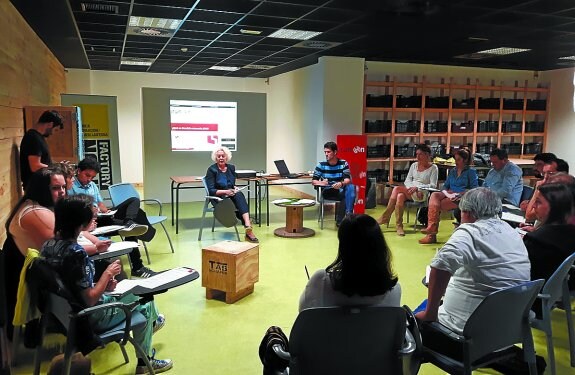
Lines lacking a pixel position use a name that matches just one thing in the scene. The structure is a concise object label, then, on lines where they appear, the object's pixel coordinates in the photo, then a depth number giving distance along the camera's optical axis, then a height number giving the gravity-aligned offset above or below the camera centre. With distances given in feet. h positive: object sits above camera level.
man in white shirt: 6.77 -2.02
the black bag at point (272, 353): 6.17 -3.13
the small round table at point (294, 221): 19.96 -4.18
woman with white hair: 19.07 -2.41
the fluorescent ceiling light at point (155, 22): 18.41 +4.40
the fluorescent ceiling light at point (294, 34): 20.35 +4.39
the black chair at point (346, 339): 5.32 -2.51
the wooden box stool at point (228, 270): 12.34 -3.96
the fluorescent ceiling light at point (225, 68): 33.34 +4.53
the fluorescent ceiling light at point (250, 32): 20.16 +4.38
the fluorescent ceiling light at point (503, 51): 24.33 +4.52
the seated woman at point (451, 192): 18.58 -2.53
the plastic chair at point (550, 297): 7.55 -2.81
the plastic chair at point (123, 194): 16.14 -2.47
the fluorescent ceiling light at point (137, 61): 30.53 +4.50
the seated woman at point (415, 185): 20.31 -2.44
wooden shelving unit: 28.09 +1.00
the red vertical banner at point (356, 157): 24.59 -1.48
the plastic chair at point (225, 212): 18.17 -3.39
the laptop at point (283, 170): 23.79 -2.19
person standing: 13.92 -0.75
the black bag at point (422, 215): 21.34 -4.01
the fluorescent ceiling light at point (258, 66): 31.99 +4.47
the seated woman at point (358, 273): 5.69 -1.81
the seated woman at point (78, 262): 7.09 -2.15
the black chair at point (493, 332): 6.21 -2.88
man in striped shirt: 21.53 -2.34
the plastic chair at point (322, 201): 21.57 -3.41
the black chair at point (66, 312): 6.98 -2.99
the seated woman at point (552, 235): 8.29 -1.91
